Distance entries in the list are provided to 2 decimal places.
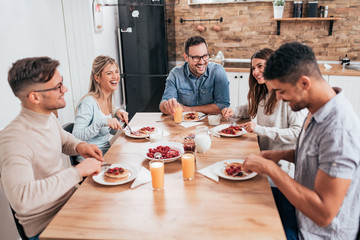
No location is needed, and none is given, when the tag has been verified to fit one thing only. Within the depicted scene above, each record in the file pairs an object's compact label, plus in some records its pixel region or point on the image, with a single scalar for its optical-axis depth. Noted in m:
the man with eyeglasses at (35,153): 1.19
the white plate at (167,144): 1.67
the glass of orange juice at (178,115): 2.18
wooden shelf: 4.04
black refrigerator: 4.10
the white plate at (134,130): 1.93
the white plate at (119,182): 1.37
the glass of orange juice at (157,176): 1.32
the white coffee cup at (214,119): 2.14
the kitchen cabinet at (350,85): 3.78
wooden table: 1.06
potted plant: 4.12
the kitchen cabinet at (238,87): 4.18
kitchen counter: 3.75
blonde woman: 2.13
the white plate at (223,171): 1.39
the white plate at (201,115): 2.34
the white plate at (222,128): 1.91
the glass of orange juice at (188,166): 1.39
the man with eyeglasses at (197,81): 2.60
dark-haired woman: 1.83
